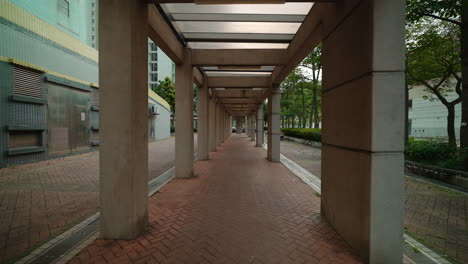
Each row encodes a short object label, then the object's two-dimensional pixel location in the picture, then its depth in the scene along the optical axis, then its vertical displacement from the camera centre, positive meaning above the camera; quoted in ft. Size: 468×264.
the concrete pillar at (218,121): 60.42 +1.62
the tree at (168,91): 120.78 +20.37
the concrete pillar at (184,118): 24.12 +0.92
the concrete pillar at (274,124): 35.76 +0.27
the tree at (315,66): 59.26 +18.71
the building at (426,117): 97.71 +4.92
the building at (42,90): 28.55 +5.94
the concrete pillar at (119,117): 10.51 +0.45
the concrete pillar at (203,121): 35.55 +0.84
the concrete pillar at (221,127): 69.51 -0.33
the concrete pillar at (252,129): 88.23 -1.50
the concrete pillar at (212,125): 50.39 +0.24
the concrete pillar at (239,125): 174.76 +0.87
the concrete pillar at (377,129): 8.64 -0.12
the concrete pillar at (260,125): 63.05 +0.17
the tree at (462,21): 21.75 +11.82
